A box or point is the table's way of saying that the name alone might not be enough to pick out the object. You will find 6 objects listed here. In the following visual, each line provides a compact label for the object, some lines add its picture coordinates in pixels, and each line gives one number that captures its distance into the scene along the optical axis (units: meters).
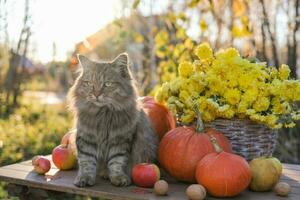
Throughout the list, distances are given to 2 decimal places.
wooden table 2.08
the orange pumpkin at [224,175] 2.00
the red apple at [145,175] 2.20
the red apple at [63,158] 2.55
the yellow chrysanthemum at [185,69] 2.55
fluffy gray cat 2.33
